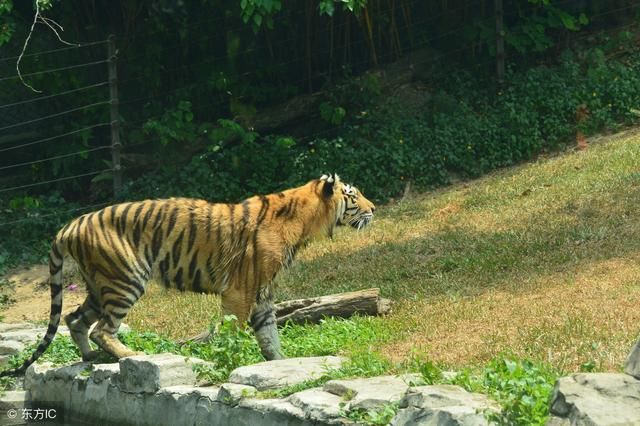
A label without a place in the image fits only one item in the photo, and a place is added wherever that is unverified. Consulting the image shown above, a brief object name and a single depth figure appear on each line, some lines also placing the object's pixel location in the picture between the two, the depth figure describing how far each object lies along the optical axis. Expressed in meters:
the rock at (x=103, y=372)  15.97
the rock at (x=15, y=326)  21.13
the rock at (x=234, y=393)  13.59
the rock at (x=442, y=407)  10.92
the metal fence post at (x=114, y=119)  30.36
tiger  17.03
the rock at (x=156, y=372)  14.92
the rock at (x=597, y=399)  10.20
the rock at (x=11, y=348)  19.44
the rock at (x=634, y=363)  10.87
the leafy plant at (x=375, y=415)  11.80
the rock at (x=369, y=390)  12.11
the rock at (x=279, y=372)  13.71
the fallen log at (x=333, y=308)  18.95
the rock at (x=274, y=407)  12.59
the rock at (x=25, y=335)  19.85
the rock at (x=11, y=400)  17.75
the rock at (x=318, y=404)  12.25
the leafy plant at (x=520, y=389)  10.84
